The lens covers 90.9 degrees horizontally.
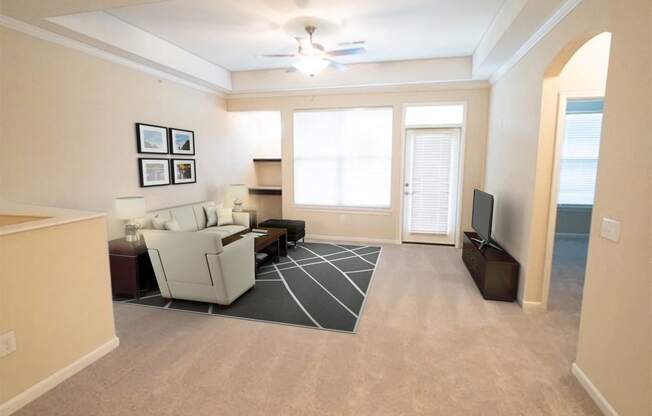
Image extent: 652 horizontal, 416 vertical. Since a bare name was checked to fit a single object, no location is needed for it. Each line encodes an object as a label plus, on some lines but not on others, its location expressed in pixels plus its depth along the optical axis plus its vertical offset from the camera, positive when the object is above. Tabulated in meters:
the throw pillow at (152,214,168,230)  3.99 -0.69
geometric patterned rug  3.05 -1.39
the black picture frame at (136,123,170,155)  4.23 +0.39
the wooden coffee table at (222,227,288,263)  4.19 -1.01
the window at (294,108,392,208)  5.71 +0.21
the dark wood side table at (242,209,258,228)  6.10 -0.95
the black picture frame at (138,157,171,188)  4.29 -0.05
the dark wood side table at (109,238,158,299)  3.39 -1.07
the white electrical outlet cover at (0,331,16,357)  1.85 -1.03
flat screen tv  3.69 -0.57
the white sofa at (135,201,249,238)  4.13 -0.75
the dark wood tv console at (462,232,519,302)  3.41 -1.13
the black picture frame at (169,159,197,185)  4.84 -0.07
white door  5.48 -0.26
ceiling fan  3.43 +1.23
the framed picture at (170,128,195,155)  4.80 +0.40
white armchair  2.97 -0.93
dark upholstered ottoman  5.43 -0.98
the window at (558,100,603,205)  5.70 +0.36
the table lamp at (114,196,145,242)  3.67 -0.51
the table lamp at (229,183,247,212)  5.75 -0.46
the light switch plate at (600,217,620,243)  1.84 -0.34
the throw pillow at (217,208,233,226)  5.21 -0.79
